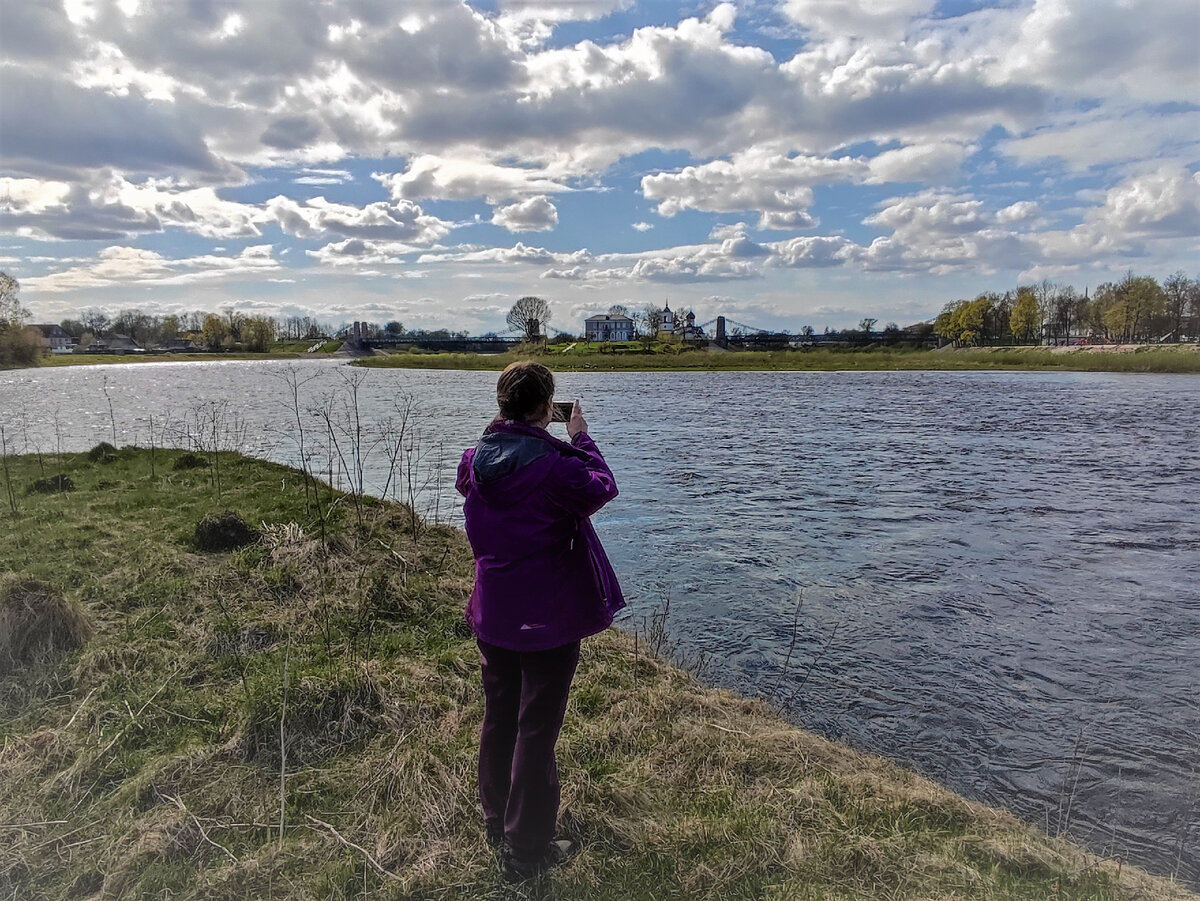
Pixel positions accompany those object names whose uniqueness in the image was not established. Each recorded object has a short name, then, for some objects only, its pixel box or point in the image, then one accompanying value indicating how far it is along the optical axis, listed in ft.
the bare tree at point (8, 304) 216.74
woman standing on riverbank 12.00
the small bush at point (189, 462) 57.41
